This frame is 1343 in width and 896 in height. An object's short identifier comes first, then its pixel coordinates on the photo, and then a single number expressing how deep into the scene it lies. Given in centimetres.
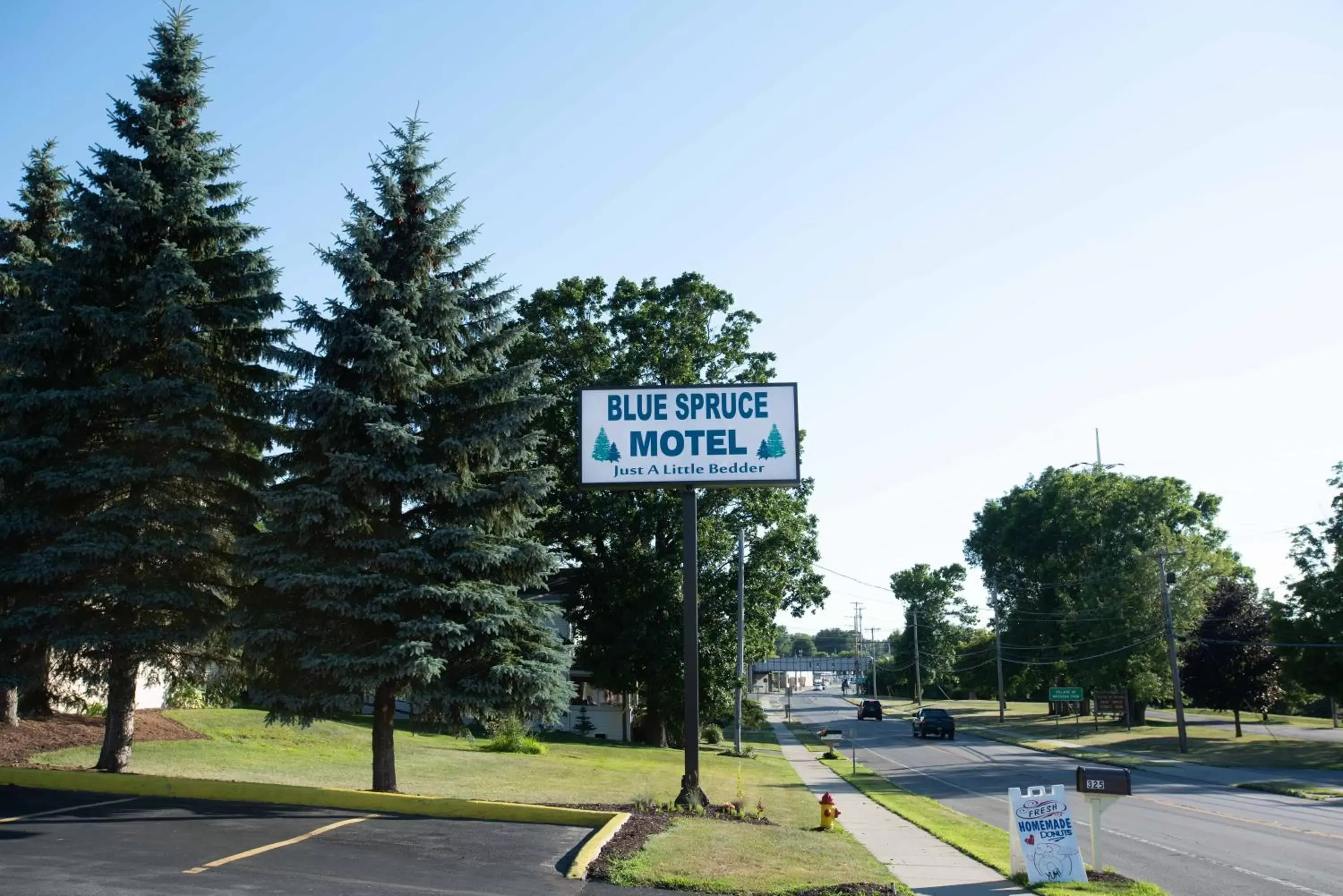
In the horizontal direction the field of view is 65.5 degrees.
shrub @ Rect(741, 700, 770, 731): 4594
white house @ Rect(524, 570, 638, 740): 4339
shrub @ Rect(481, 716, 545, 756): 3143
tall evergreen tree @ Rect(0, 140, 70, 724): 1738
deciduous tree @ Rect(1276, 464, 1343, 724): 4281
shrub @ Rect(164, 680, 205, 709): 2597
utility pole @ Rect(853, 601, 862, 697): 16400
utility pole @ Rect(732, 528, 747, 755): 3753
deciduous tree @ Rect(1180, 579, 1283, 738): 5756
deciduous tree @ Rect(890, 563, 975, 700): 12131
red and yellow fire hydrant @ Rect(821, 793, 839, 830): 1664
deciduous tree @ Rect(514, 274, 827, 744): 3812
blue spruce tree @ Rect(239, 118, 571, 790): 1692
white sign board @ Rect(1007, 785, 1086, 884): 1261
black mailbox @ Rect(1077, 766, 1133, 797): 1316
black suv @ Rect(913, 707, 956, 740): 5644
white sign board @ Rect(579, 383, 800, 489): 1906
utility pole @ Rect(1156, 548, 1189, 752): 4706
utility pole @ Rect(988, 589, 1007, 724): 7481
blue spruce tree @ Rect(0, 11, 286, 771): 1706
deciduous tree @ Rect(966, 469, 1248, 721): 5928
